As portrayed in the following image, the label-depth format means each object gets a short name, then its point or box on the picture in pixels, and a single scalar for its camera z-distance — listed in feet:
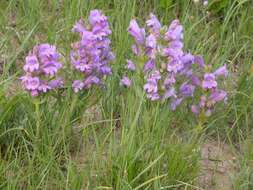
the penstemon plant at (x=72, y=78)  8.81
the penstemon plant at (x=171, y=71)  9.40
